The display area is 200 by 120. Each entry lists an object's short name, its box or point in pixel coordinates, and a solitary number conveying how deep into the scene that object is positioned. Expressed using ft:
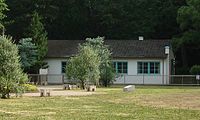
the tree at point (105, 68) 150.20
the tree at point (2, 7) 156.00
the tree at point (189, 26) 180.04
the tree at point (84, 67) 132.03
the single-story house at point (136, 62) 172.55
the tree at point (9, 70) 96.84
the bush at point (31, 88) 121.80
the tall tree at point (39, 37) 175.73
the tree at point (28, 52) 172.45
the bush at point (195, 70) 171.69
